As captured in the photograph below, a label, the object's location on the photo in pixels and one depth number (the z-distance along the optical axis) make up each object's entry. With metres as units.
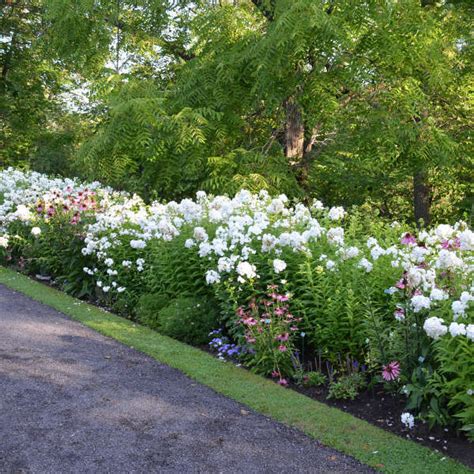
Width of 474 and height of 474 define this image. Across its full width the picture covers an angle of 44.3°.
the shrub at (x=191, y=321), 5.47
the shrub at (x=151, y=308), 5.95
